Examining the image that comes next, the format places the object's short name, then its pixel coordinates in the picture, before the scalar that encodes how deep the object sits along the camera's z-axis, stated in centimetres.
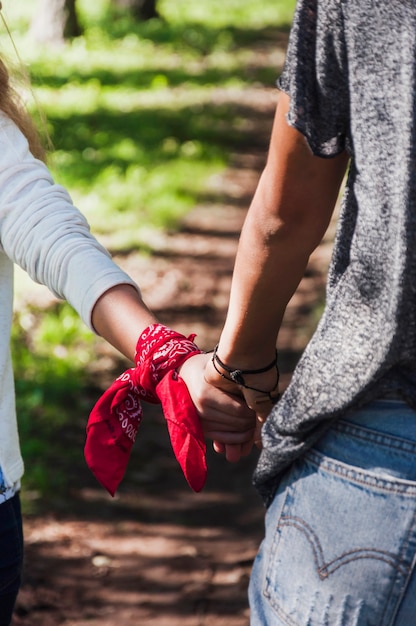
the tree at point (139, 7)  1739
